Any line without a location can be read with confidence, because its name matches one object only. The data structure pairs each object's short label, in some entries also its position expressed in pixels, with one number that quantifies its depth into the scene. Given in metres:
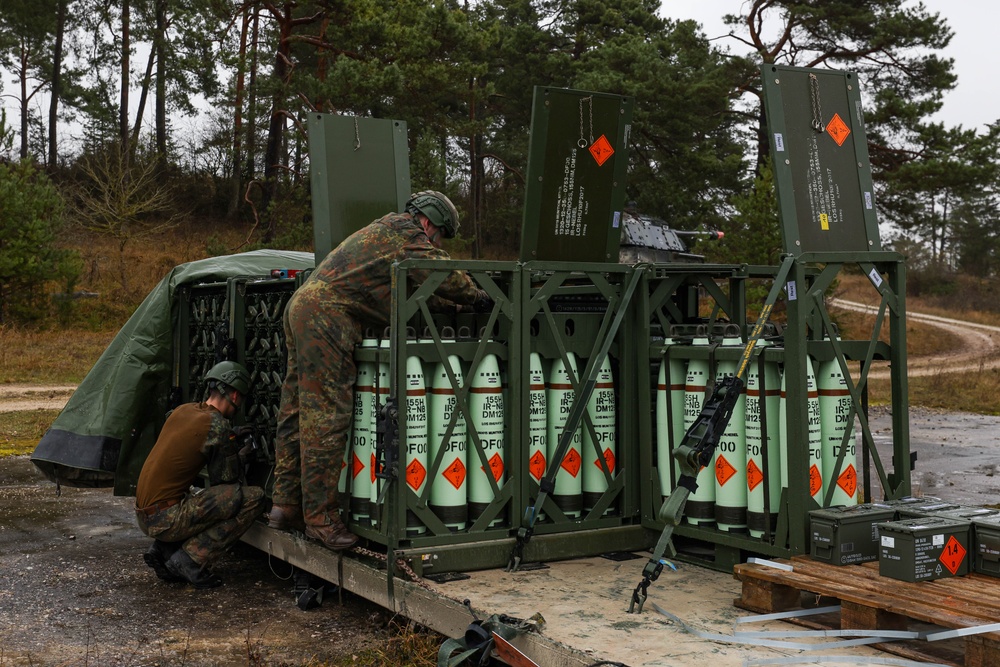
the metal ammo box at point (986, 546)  4.78
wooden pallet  4.18
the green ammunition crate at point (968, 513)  5.03
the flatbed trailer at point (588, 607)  4.31
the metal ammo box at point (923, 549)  4.66
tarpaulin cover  8.01
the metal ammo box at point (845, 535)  5.03
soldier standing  6.02
